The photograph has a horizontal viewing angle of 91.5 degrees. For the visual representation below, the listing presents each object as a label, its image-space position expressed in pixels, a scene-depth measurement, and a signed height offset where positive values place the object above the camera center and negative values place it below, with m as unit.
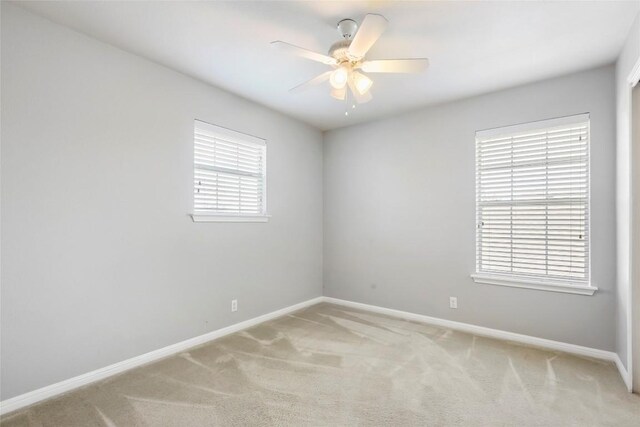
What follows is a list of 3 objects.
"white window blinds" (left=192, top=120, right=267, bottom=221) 3.17 +0.45
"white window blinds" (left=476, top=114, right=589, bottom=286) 2.91 +0.20
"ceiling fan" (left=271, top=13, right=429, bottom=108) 1.87 +1.06
